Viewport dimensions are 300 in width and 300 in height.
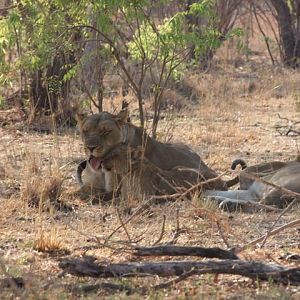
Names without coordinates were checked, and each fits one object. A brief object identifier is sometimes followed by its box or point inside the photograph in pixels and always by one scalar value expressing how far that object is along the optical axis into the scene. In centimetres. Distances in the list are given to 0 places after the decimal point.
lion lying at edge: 1698
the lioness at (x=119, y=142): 1773
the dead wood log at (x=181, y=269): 1085
